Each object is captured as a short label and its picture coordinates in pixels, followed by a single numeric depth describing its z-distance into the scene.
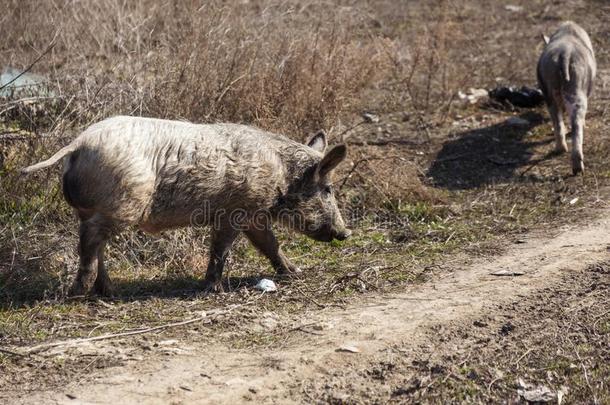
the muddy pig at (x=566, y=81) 22.92
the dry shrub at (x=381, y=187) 20.52
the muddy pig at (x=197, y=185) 14.60
